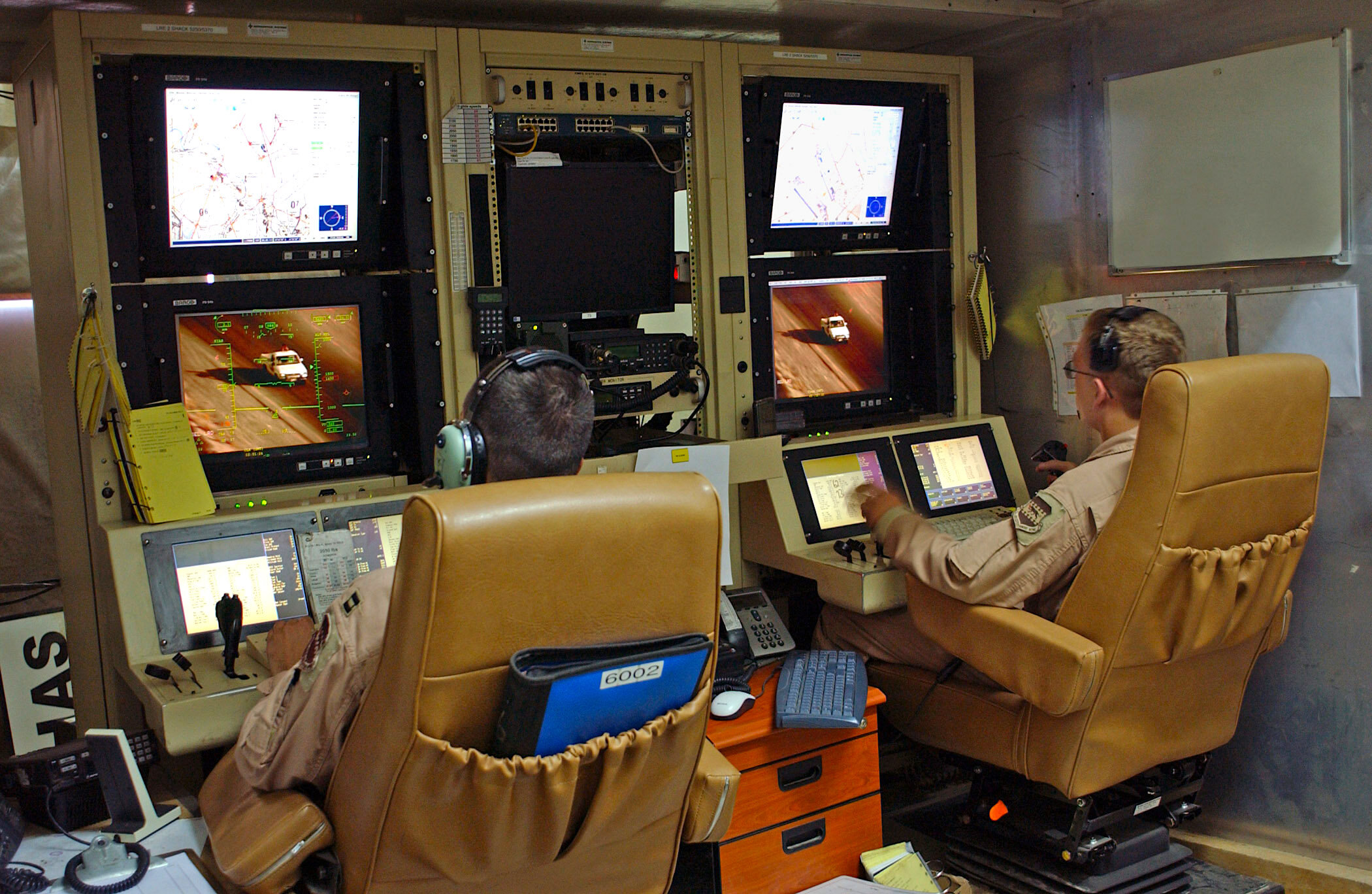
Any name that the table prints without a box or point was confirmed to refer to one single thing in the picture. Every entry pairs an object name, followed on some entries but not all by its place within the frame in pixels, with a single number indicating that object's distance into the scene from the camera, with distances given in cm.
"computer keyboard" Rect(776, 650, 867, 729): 245
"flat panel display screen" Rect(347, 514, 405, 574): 253
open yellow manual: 238
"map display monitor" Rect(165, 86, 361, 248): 251
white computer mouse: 245
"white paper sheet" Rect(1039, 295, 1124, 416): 345
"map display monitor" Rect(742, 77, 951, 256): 320
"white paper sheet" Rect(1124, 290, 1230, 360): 307
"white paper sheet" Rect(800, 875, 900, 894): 246
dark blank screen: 285
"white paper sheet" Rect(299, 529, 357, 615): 246
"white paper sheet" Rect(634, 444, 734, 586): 273
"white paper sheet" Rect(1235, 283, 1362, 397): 281
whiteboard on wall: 281
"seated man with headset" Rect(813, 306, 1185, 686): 248
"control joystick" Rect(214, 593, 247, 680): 220
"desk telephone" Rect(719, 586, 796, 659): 283
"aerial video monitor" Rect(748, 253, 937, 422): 327
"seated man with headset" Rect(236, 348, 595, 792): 170
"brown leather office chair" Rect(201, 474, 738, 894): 146
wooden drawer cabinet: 243
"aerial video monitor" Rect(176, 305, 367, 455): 258
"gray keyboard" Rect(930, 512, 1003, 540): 313
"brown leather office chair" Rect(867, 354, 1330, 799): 223
